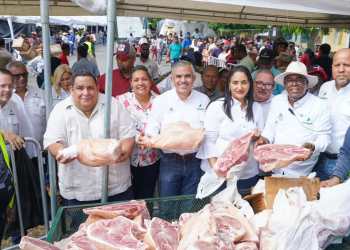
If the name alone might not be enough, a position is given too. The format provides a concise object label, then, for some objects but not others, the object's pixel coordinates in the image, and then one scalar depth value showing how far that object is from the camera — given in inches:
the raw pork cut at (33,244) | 79.4
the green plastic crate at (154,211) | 98.5
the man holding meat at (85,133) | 114.7
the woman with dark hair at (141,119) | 141.3
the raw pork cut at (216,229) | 76.2
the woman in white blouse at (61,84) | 181.3
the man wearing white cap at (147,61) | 301.7
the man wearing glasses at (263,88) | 142.4
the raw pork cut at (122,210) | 95.7
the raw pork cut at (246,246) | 79.0
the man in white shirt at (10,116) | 125.0
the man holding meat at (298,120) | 117.0
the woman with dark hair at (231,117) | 121.5
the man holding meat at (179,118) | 130.0
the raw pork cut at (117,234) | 81.6
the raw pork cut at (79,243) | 82.1
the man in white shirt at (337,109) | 124.0
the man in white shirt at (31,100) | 161.2
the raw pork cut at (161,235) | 81.0
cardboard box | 97.7
